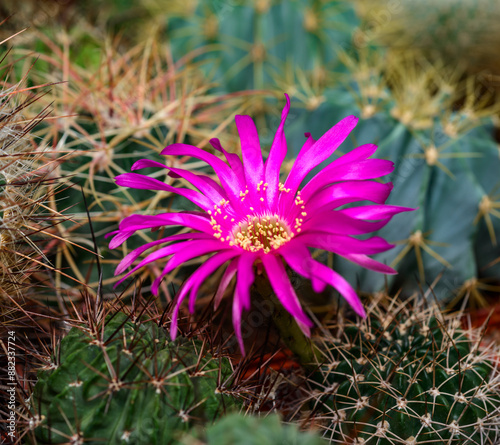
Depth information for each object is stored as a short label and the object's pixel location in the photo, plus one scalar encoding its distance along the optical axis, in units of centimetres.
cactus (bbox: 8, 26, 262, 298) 34
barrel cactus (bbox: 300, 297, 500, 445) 30
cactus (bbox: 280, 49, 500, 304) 36
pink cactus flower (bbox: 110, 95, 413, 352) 28
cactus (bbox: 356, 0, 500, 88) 43
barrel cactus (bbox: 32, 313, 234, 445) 28
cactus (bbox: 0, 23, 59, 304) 30
